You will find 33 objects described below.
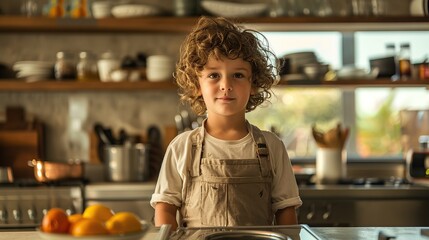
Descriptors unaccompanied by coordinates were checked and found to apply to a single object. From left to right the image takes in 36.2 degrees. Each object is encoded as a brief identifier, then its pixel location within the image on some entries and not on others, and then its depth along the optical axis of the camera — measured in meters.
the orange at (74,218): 1.19
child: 1.82
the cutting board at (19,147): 3.71
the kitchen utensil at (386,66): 3.66
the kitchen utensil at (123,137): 3.66
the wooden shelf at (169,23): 3.58
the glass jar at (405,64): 3.67
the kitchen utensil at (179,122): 3.71
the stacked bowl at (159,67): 3.58
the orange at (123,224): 1.17
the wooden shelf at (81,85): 3.56
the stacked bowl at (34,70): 3.58
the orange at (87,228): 1.13
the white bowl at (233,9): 3.63
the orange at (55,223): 1.15
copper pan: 3.34
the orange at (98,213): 1.25
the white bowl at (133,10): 3.58
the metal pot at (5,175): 3.39
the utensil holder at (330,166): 3.47
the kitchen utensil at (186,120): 3.69
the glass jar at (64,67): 3.60
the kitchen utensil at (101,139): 3.72
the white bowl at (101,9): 3.62
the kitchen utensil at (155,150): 3.71
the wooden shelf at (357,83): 3.59
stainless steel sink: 1.36
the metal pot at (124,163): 3.43
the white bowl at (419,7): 3.68
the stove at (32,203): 3.19
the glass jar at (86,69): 3.63
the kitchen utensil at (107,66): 3.61
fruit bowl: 1.13
